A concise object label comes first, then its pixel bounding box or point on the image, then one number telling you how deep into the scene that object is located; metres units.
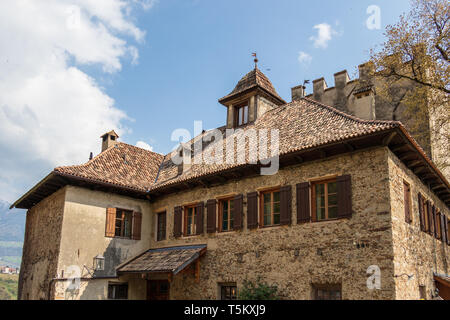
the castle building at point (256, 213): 11.17
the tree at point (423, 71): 15.75
